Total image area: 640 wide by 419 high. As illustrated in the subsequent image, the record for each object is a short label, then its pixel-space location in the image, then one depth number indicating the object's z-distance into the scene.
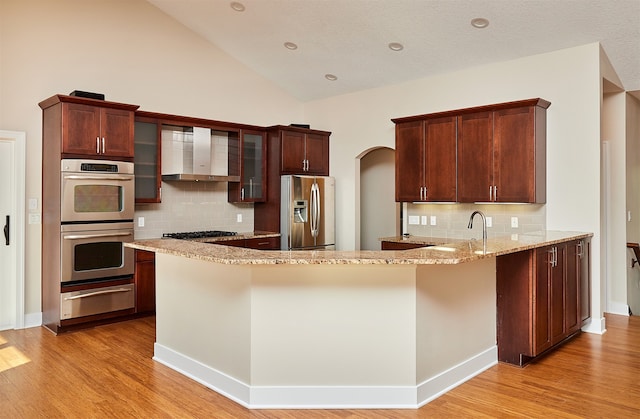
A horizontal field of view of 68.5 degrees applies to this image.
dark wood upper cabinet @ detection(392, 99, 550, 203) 4.67
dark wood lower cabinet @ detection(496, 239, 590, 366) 3.64
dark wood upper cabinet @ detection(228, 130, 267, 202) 6.29
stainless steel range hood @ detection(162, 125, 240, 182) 5.68
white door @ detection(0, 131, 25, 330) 4.72
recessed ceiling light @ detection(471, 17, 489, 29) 4.41
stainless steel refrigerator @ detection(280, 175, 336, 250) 6.24
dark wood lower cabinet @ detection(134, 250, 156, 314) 5.15
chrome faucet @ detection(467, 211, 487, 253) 3.17
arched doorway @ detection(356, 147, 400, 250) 7.92
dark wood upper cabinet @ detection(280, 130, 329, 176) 6.40
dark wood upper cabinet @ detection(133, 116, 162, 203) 5.35
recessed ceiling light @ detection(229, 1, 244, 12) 5.09
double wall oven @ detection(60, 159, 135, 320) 4.59
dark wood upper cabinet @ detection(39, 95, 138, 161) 4.56
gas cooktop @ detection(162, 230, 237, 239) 5.58
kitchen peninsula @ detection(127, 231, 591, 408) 2.90
